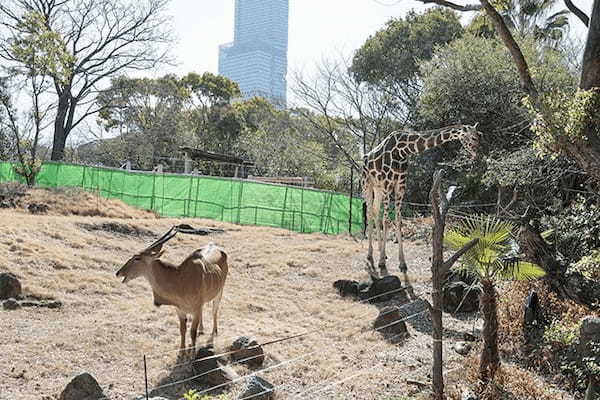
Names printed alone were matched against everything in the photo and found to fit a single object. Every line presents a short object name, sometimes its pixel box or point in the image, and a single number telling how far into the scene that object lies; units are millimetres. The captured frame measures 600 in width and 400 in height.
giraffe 11844
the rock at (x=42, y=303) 8350
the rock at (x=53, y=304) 8430
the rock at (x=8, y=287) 8445
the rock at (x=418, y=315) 8593
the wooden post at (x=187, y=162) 24234
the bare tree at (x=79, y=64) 28234
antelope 6641
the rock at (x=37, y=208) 16891
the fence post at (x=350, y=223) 18509
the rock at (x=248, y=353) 6836
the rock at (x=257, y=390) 5667
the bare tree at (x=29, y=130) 21375
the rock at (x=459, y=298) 9070
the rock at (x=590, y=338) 6344
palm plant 5852
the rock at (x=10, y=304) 8102
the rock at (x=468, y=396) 5633
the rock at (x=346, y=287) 10234
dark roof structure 24438
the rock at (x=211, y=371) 6219
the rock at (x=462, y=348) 7324
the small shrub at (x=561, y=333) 6738
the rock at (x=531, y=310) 7641
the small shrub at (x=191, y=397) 3799
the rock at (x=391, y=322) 8078
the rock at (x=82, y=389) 5441
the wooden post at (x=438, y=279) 5465
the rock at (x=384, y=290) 9875
